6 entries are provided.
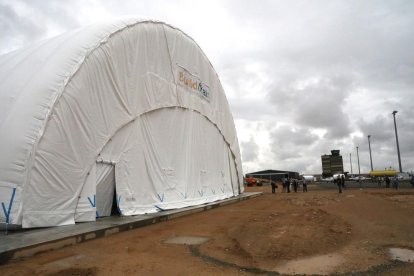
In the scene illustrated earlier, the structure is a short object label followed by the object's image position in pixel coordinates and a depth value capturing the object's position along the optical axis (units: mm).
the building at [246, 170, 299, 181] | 98500
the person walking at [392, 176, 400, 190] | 32922
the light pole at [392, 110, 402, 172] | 47856
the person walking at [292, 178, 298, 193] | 33462
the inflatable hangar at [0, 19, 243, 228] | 9617
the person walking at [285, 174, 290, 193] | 33800
